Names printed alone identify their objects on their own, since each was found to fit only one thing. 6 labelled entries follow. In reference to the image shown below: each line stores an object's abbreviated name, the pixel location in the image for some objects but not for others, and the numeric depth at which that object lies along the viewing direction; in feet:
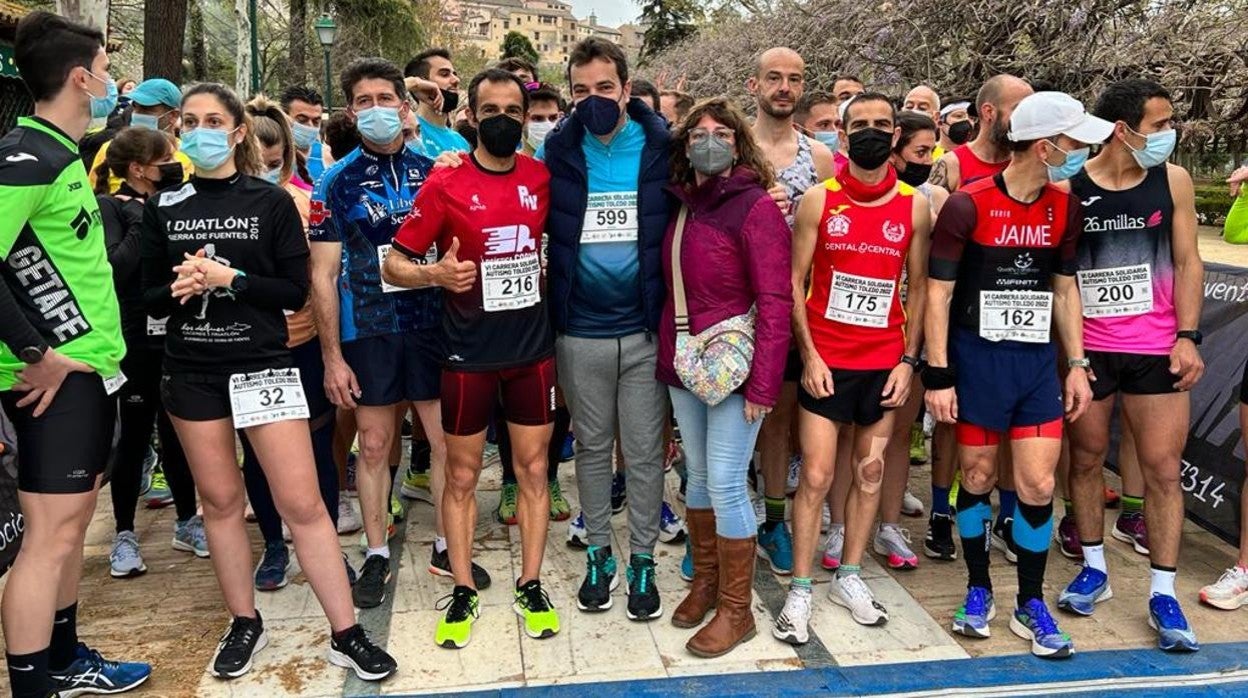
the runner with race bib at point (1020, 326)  10.76
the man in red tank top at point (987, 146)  13.30
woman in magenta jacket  10.41
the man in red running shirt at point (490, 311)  10.55
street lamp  57.06
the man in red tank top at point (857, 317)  11.12
